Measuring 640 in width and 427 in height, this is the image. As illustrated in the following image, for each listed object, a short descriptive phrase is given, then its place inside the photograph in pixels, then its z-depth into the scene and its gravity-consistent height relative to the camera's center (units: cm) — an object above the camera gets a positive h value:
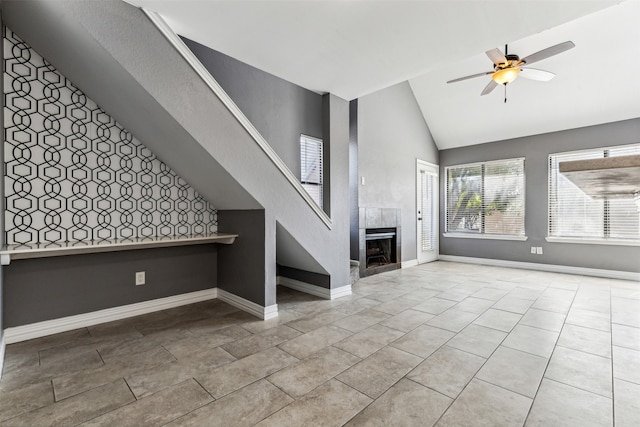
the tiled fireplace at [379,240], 471 -42
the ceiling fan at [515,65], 307 +167
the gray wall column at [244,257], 287 -42
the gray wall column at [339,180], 361 +43
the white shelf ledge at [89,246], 202 -23
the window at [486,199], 564 +31
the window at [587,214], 464 +2
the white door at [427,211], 604 +9
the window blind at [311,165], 395 +66
